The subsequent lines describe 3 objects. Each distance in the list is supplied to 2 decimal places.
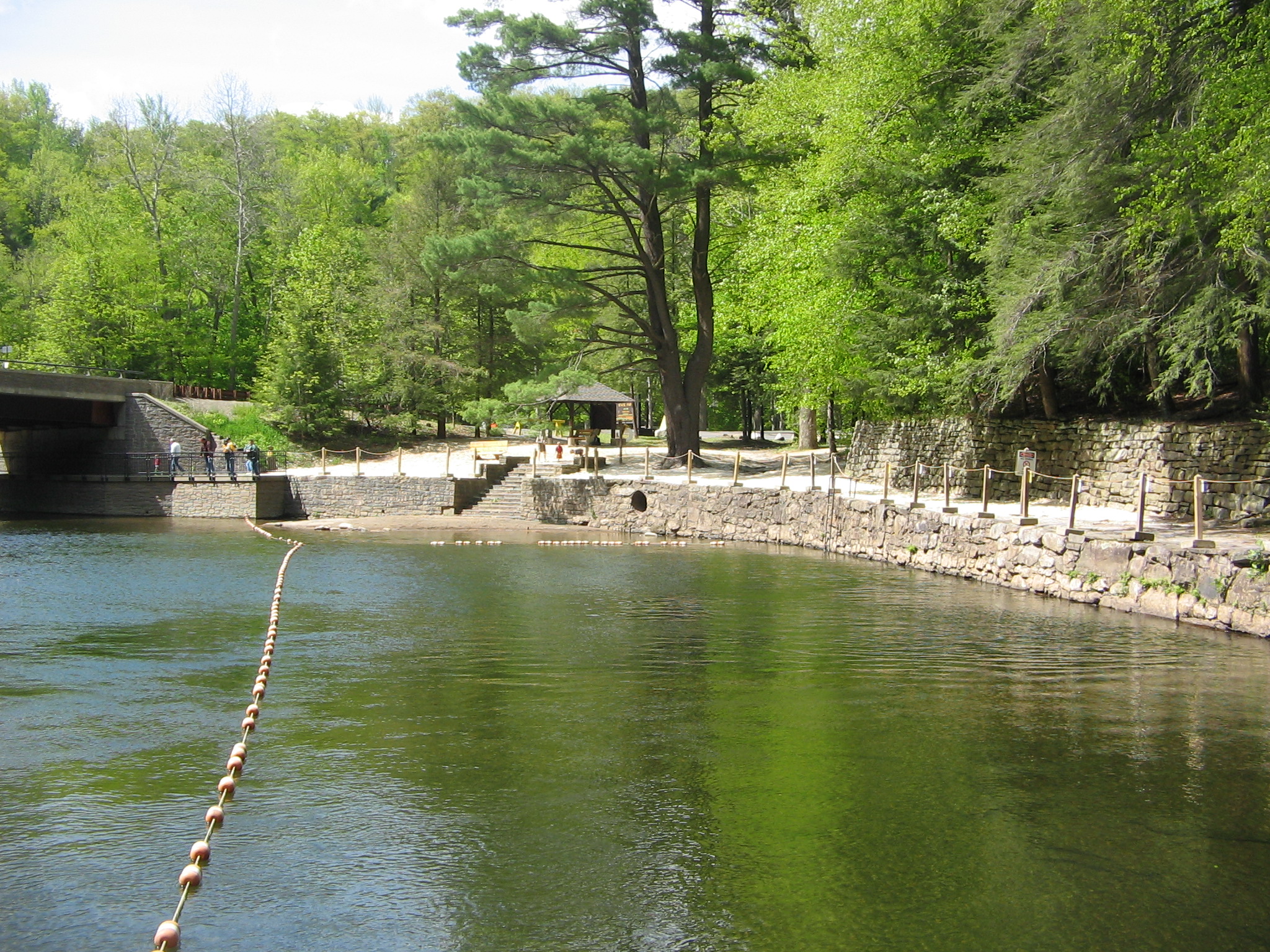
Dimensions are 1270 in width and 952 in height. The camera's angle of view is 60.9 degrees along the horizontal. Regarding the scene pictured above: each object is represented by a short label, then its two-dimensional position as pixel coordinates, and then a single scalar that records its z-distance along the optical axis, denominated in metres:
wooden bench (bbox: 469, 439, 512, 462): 33.19
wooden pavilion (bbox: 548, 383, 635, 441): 34.42
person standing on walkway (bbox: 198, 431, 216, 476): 31.85
